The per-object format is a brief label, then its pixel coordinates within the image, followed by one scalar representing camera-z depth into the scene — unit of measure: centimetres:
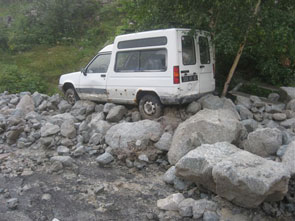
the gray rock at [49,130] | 739
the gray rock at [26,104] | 924
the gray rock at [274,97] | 870
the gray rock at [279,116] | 729
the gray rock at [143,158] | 611
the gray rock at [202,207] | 431
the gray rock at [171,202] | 453
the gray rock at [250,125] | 643
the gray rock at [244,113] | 740
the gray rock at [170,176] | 529
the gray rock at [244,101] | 790
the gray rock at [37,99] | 988
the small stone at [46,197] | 493
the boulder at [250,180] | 405
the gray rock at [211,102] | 714
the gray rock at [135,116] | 771
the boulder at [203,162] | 466
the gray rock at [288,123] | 688
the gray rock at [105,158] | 622
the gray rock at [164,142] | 623
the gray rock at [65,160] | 613
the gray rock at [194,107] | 721
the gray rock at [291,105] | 773
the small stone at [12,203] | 466
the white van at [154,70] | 690
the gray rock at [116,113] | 772
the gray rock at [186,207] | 435
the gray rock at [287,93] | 841
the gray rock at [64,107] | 915
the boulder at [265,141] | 533
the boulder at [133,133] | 653
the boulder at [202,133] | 566
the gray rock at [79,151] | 668
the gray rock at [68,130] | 743
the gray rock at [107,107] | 805
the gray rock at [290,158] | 471
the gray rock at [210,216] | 419
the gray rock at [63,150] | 680
